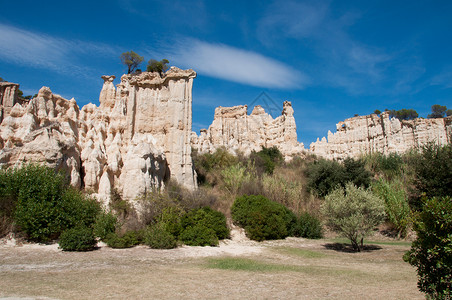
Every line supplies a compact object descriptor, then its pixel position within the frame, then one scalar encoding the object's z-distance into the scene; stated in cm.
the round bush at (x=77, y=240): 1063
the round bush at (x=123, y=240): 1170
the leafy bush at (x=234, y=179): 2041
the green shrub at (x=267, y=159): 2630
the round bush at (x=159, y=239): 1202
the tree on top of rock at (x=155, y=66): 2115
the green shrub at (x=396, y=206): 1684
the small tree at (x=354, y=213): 1251
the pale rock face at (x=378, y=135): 3634
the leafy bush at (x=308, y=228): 1725
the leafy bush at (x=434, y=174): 1586
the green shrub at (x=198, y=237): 1306
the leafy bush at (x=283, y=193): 2028
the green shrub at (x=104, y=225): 1209
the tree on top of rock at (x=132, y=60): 2406
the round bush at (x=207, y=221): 1408
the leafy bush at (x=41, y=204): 1139
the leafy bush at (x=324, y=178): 2136
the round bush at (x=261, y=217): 1552
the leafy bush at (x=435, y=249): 406
